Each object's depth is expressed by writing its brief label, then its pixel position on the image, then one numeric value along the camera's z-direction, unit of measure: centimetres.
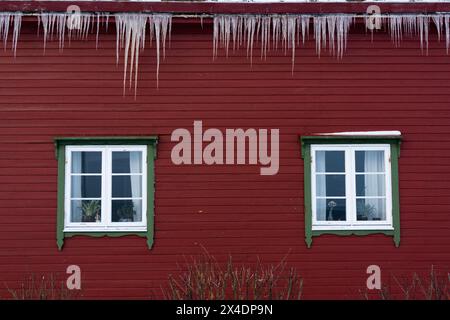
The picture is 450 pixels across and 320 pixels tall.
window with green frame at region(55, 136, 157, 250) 1087
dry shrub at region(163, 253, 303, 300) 1048
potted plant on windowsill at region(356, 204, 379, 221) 1101
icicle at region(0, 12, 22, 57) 1095
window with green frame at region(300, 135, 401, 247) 1094
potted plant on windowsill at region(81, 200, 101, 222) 1095
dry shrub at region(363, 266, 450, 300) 1077
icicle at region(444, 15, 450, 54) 1114
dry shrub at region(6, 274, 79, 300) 1060
